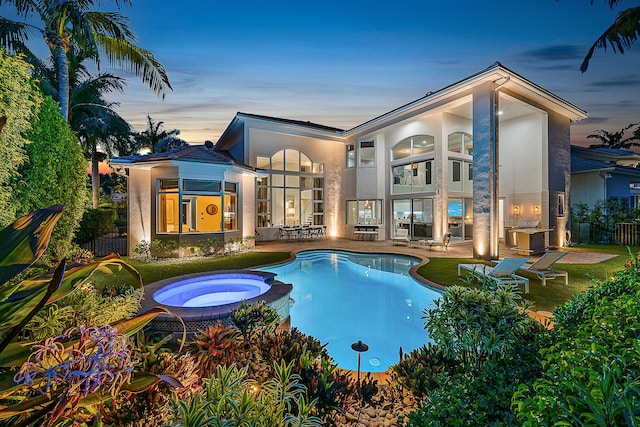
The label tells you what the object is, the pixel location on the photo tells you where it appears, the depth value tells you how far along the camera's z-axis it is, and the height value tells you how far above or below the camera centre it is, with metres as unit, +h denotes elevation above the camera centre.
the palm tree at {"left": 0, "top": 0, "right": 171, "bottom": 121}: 7.82 +5.35
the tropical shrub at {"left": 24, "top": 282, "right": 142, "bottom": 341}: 2.48 -1.03
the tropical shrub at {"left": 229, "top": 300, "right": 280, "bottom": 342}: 4.05 -1.58
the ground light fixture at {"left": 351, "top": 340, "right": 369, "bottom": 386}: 3.32 -1.60
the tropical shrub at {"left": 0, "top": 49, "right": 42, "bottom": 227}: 4.26 +1.58
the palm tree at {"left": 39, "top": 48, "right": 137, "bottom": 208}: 18.07 +7.23
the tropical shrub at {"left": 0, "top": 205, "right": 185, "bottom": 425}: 1.12 -0.58
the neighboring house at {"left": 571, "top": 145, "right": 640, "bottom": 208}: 16.02 +1.72
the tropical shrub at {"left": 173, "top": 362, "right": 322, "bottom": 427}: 1.64 -1.25
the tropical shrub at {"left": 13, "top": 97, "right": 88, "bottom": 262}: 5.46 +0.84
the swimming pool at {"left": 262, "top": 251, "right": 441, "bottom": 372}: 5.43 -2.45
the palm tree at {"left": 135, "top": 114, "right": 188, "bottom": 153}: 30.85 +8.76
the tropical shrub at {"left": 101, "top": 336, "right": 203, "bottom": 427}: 2.04 -1.45
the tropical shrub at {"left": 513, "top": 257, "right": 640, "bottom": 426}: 0.99 -0.69
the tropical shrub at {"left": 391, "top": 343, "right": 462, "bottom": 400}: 2.89 -1.72
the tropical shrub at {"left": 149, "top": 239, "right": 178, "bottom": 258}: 11.33 -1.43
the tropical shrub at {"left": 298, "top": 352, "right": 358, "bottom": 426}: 2.59 -1.70
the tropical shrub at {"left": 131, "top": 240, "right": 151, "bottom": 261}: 11.54 -1.53
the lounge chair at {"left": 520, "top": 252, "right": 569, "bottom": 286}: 7.28 -1.51
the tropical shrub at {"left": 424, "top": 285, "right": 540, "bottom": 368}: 2.79 -1.17
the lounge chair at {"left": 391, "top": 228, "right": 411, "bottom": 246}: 15.54 -1.42
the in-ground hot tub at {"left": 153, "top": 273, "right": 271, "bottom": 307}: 6.96 -2.03
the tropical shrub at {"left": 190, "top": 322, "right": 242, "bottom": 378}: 3.12 -1.58
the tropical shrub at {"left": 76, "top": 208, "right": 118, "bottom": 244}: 13.09 -0.55
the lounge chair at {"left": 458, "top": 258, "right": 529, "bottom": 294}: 6.91 -1.43
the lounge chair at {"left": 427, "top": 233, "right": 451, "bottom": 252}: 13.02 -1.44
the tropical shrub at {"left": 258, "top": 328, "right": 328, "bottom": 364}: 3.25 -1.61
